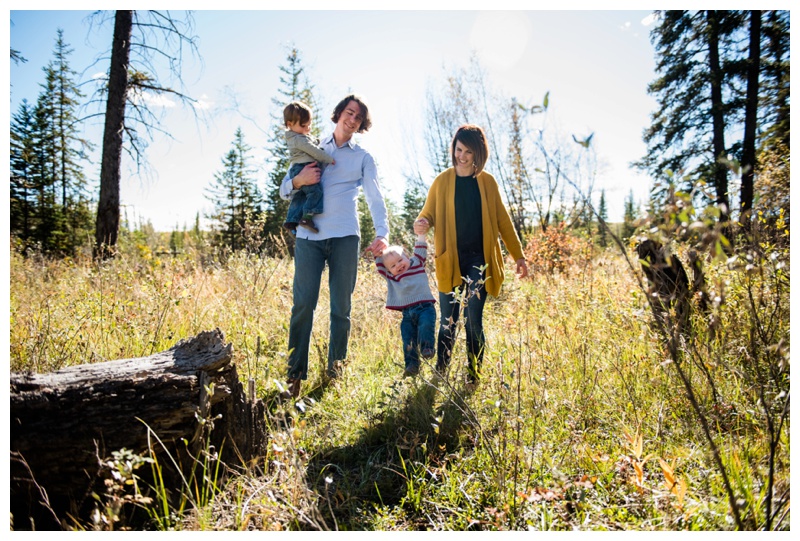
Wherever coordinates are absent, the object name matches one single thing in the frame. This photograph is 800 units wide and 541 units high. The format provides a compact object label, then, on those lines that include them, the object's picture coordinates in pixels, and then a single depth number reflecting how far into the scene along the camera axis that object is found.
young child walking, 3.15
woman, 2.93
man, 2.86
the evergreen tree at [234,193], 20.12
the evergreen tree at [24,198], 12.94
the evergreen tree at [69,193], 17.11
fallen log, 1.44
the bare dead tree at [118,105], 6.37
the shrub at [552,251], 7.77
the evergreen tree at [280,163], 17.38
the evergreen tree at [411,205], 13.45
